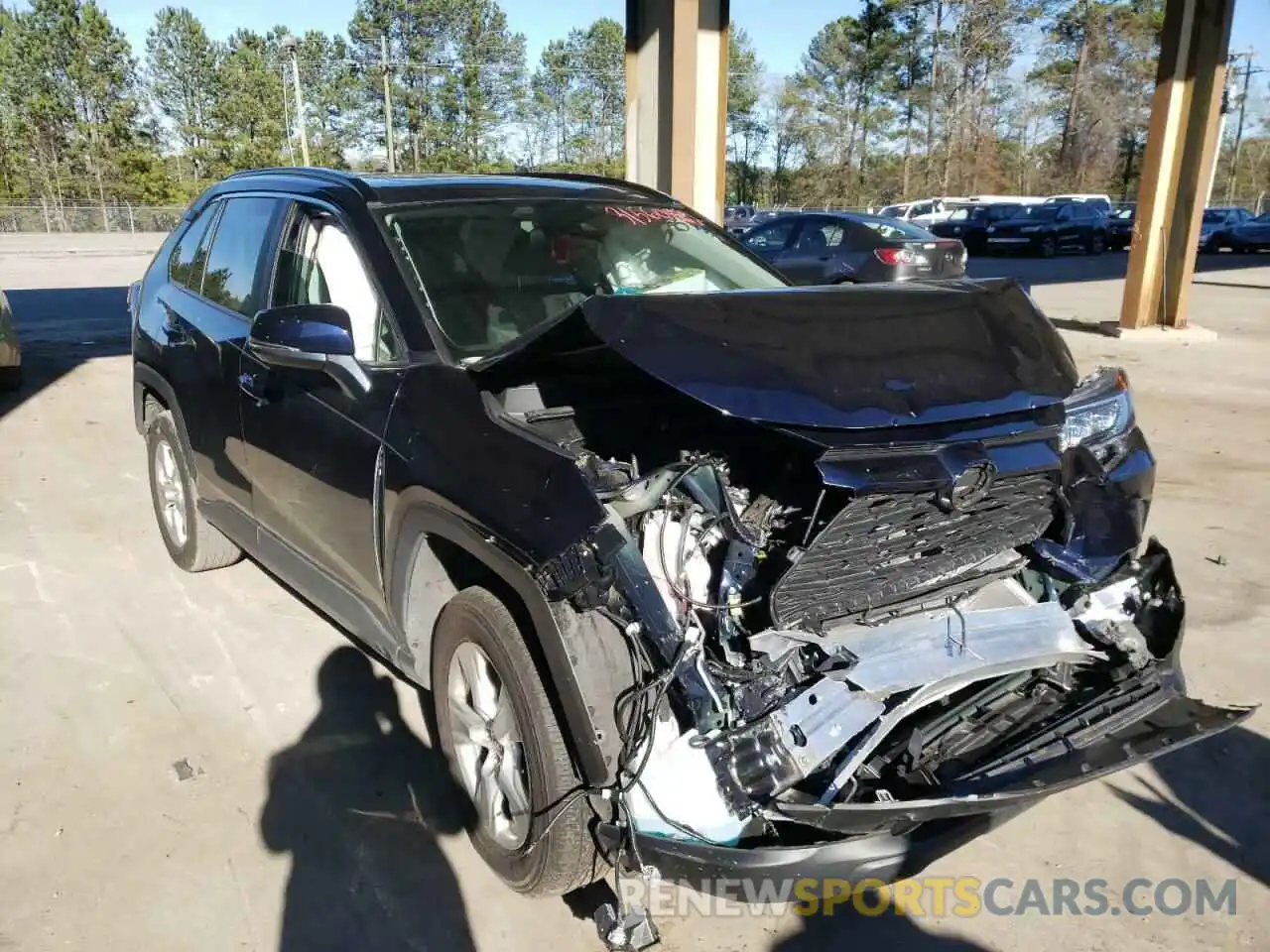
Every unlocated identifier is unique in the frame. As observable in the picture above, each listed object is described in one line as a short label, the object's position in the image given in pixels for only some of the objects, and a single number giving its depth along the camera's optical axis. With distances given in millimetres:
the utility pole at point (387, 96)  44875
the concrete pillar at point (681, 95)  8250
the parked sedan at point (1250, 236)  31125
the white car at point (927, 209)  34447
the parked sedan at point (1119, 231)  32562
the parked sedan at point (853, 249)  12703
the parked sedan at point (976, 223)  31094
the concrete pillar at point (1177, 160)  11562
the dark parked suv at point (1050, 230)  30203
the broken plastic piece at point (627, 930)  2127
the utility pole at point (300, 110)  36619
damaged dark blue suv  2162
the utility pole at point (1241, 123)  63594
